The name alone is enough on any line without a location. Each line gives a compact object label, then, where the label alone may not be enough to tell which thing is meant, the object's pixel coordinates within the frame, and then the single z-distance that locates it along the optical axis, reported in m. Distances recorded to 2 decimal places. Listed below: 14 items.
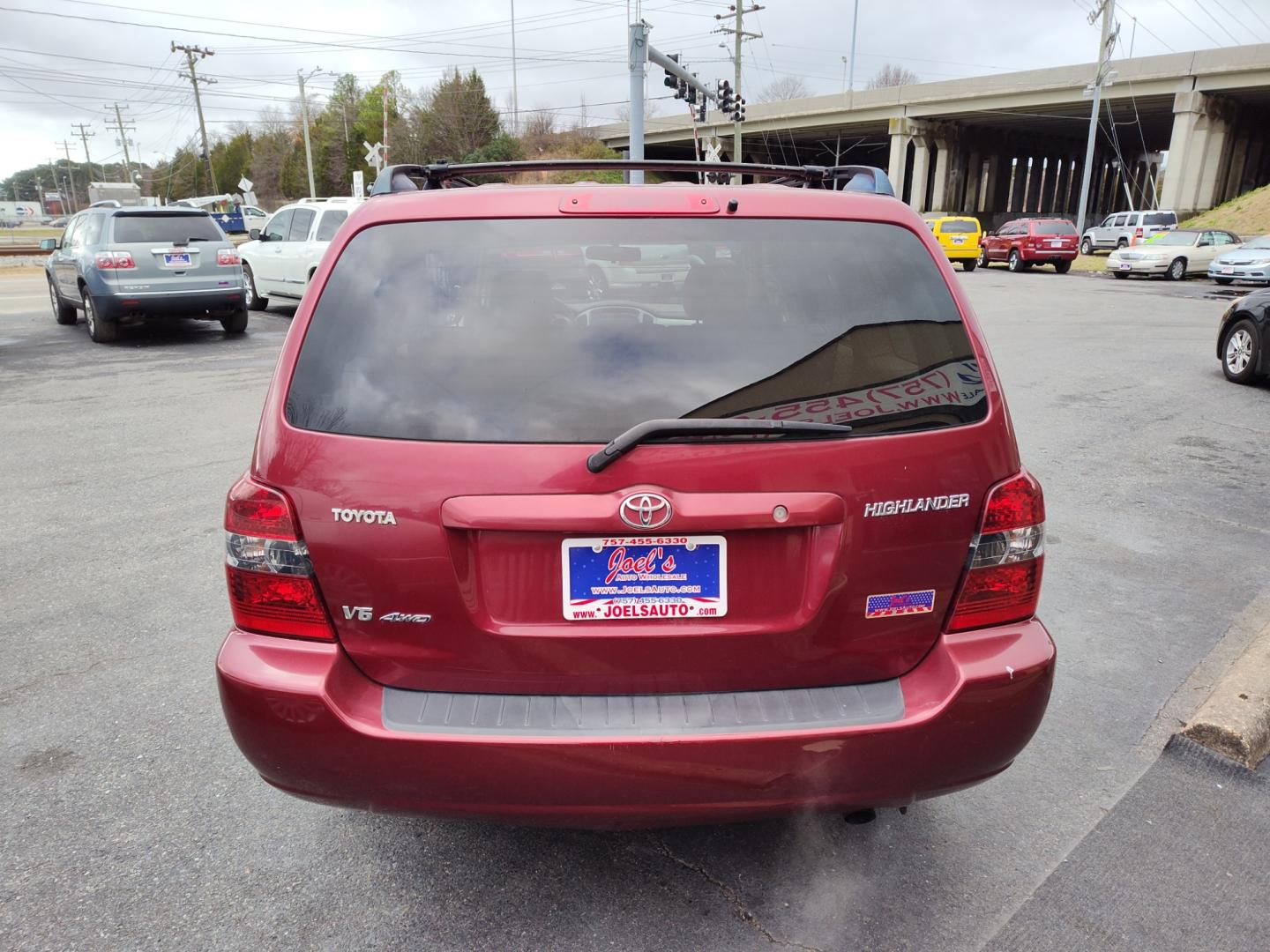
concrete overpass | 44.59
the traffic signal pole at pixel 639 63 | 21.57
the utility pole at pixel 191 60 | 68.12
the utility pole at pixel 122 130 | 102.62
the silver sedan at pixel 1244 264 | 25.00
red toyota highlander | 2.06
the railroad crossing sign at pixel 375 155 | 29.31
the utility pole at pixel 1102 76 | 40.59
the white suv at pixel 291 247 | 14.30
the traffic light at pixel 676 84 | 26.39
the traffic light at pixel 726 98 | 31.36
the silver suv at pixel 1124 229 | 36.88
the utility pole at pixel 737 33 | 51.25
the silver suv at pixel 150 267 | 12.68
